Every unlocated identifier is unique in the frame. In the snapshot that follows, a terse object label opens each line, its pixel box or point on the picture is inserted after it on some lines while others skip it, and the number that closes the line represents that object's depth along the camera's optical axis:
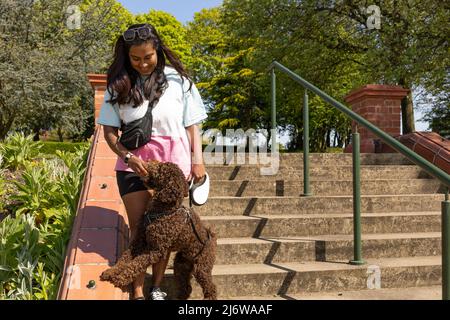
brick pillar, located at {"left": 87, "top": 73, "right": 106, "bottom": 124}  6.24
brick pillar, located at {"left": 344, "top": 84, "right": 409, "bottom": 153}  6.12
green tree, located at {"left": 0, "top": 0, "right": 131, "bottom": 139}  14.50
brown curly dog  2.26
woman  2.42
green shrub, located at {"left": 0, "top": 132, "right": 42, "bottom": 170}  6.09
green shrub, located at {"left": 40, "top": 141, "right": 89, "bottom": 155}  15.03
